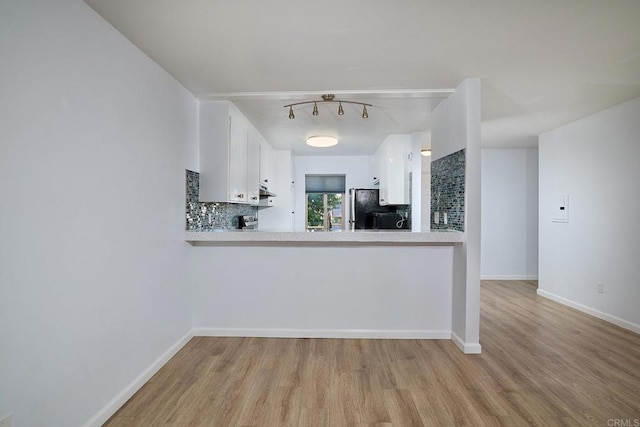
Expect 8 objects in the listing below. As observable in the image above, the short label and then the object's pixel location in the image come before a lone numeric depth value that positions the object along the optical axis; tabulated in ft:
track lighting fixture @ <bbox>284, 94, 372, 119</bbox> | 10.21
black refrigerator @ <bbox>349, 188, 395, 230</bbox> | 18.30
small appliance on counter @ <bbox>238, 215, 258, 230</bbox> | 15.28
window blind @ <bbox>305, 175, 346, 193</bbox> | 21.83
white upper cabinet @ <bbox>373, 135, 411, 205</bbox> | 15.10
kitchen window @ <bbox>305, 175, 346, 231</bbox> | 21.85
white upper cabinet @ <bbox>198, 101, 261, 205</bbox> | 10.44
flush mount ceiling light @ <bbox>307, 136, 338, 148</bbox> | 14.28
